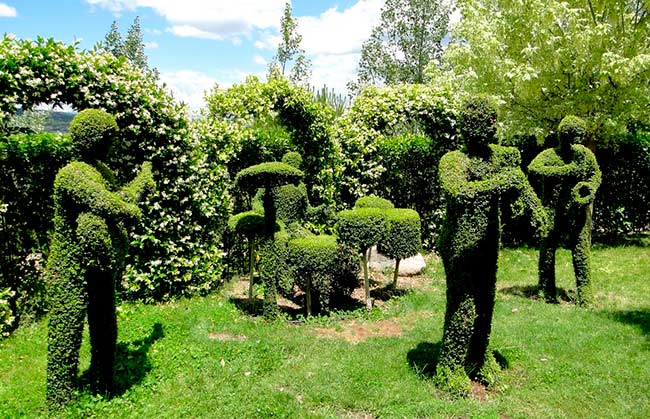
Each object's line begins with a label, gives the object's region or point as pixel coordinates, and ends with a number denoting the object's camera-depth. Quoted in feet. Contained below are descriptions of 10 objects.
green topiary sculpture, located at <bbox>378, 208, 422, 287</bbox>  26.89
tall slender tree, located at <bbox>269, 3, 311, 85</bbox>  89.76
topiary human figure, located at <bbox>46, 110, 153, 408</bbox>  14.62
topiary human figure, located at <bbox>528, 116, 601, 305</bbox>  25.88
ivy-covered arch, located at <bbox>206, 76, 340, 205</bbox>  30.91
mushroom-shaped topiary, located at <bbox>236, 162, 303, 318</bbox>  22.57
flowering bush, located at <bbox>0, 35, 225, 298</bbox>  21.65
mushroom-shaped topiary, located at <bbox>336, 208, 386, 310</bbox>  24.57
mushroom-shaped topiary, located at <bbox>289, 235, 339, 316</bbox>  23.98
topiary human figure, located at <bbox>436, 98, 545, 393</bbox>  16.19
